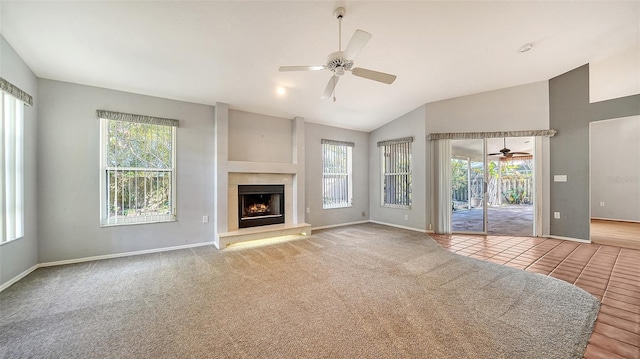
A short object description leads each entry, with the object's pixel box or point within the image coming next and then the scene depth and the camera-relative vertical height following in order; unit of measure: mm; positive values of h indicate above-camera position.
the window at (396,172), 5793 +191
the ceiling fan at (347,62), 1994 +1169
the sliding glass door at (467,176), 5246 +65
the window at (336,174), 6000 +145
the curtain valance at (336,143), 5858 +969
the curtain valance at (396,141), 5615 +971
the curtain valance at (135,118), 3559 +1023
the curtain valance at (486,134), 4652 +935
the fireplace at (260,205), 4750 -544
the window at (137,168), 3637 +204
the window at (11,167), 2684 +172
